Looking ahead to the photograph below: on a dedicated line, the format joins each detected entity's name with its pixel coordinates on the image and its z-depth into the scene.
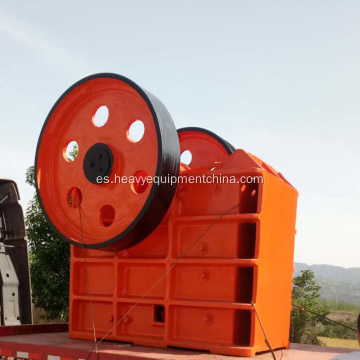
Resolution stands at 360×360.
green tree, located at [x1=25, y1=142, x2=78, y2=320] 14.90
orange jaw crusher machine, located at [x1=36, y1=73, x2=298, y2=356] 4.25
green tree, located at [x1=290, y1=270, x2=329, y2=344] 16.09
